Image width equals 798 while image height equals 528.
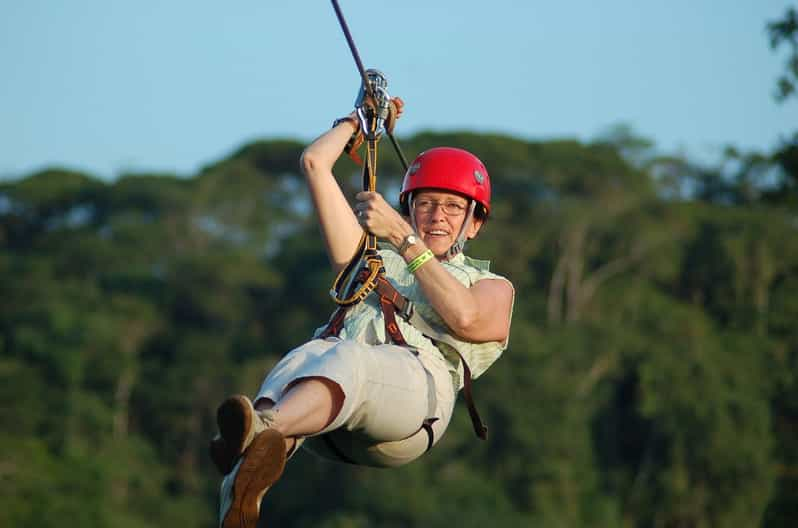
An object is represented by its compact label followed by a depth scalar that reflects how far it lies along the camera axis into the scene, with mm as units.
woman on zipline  11961
